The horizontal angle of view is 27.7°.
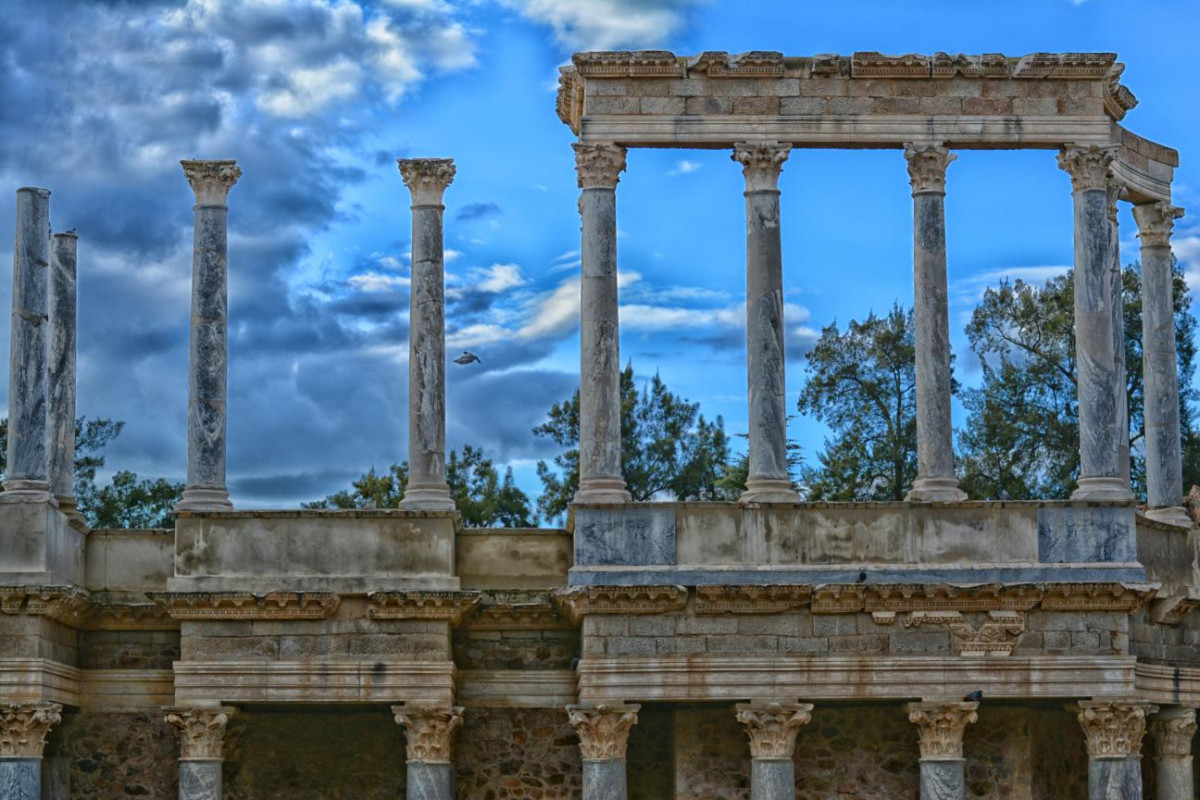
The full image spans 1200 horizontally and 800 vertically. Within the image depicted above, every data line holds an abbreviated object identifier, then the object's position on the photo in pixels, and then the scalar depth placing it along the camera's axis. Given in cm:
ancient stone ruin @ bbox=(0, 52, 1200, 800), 3198
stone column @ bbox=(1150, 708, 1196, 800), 3419
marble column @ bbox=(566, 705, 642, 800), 3183
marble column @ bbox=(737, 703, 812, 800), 3181
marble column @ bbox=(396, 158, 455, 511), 3347
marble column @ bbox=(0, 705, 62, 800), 3161
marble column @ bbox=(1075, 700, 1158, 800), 3212
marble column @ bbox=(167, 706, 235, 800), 3216
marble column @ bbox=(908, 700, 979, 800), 3197
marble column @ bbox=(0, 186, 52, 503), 3222
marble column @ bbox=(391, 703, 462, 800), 3228
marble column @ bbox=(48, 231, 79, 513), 3422
